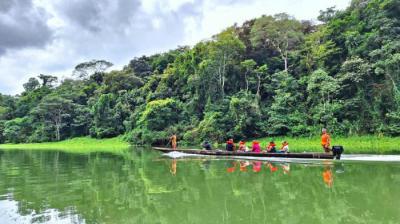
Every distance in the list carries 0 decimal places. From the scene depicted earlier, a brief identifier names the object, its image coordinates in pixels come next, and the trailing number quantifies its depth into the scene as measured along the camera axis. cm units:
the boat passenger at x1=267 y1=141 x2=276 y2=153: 1620
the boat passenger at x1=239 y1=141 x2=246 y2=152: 1810
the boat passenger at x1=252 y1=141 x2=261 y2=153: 1702
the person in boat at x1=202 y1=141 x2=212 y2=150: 1966
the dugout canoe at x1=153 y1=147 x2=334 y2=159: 1381
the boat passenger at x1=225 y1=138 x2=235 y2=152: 1847
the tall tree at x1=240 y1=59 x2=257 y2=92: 3018
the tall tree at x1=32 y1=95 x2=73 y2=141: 4700
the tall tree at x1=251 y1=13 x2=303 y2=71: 3049
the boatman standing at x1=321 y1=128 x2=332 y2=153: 1486
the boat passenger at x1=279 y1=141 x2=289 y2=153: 1594
